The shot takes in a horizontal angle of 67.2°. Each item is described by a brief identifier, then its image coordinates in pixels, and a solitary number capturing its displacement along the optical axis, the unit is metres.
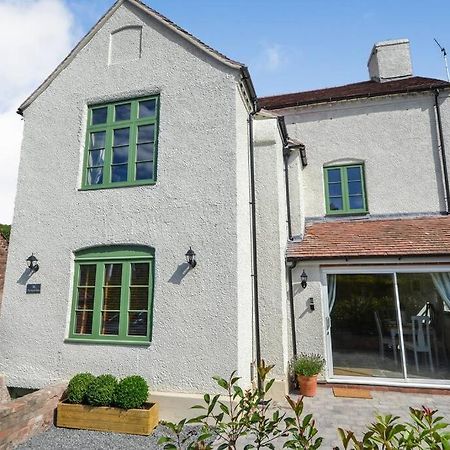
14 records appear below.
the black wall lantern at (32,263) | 8.45
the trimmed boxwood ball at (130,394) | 6.55
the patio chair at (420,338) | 9.49
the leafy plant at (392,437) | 2.26
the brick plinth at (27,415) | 5.72
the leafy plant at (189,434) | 2.39
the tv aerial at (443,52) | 14.61
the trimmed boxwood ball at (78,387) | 6.87
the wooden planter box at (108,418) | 6.41
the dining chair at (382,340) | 9.75
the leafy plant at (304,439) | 2.52
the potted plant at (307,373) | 8.45
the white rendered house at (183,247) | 7.46
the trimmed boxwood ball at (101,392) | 6.67
